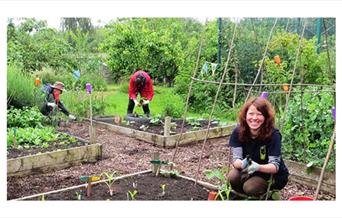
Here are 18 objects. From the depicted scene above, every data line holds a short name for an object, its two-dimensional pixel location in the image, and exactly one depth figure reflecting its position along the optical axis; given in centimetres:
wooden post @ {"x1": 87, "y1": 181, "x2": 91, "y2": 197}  303
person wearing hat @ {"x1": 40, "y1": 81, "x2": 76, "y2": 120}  579
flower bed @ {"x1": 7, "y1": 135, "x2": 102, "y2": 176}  386
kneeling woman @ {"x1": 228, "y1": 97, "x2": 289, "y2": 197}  285
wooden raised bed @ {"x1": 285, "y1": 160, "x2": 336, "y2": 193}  351
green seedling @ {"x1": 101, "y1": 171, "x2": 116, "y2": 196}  308
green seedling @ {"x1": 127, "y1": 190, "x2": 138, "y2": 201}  300
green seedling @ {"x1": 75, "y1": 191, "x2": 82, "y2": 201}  296
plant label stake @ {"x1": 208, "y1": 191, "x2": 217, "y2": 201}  295
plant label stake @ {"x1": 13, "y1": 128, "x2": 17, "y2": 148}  427
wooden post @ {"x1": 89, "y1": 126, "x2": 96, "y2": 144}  450
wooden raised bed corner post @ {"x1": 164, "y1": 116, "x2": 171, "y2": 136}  513
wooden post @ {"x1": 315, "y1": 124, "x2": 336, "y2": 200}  248
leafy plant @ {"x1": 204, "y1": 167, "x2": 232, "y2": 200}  299
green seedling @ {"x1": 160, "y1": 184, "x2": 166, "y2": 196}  309
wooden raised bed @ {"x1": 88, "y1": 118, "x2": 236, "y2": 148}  516
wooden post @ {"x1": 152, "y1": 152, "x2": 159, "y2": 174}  343
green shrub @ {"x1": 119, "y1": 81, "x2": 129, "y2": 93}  902
